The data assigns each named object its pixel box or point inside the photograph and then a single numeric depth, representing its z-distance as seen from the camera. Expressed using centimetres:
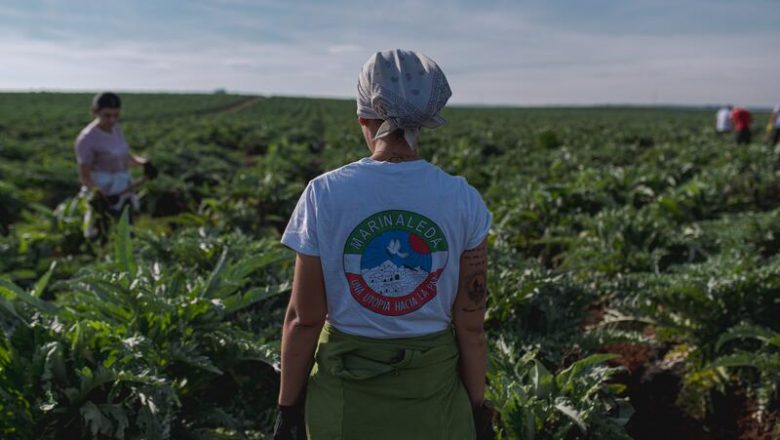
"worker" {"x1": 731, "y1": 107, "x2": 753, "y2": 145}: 1616
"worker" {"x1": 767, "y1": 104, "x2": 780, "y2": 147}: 1540
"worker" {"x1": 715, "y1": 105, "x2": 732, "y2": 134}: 1888
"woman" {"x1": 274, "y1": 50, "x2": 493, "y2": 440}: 158
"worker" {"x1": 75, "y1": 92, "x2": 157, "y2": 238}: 519
